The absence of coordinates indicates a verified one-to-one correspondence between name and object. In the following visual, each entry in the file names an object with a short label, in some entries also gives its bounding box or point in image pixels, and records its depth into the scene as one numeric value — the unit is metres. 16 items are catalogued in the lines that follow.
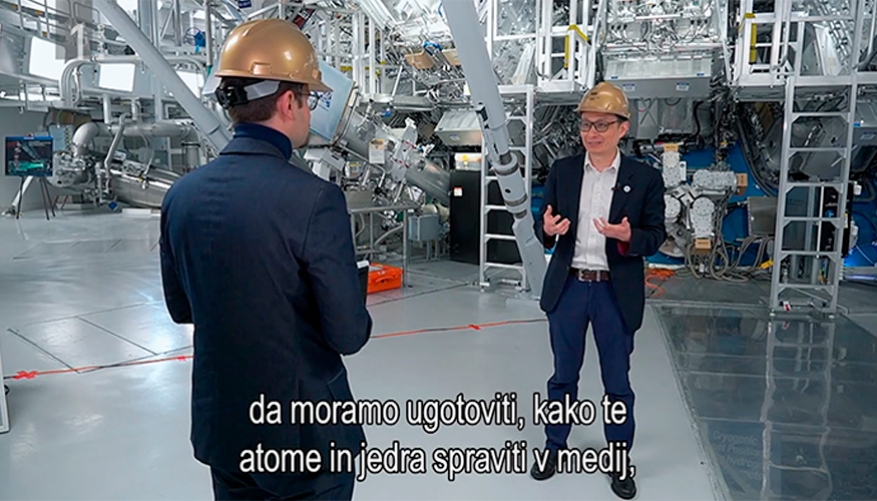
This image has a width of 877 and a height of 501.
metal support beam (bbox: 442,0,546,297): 3.68
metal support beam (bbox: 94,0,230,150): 4.59
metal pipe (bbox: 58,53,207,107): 8.08
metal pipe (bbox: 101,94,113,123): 10.54
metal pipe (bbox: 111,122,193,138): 12.00
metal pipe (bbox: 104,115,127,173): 11.70
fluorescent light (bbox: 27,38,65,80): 8.77
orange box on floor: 6.68
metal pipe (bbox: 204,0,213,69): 5.92
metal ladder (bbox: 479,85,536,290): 6.27
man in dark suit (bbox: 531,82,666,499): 2.59
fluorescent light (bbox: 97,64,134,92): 10.53
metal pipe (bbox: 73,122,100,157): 12.58
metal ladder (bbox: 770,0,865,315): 5.45
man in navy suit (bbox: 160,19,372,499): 1.32
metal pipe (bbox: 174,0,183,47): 9.38
